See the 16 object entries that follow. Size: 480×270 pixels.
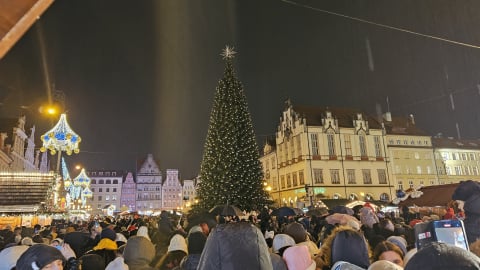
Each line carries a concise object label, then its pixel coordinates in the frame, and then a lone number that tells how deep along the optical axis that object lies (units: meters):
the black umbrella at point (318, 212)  15.53
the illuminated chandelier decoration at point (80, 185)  42.50
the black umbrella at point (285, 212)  14.81
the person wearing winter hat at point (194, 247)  4.62
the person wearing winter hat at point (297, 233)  6.37
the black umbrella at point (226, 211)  13.84
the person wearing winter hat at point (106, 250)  5.95
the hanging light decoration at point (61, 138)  16.67
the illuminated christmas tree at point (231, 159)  19.84
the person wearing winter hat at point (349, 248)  3.68
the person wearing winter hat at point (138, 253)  5.15
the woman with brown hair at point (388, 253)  4.16
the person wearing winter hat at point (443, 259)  1.50
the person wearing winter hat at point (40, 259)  3.45
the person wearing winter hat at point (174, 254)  4.93
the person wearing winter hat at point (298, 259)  4.28
